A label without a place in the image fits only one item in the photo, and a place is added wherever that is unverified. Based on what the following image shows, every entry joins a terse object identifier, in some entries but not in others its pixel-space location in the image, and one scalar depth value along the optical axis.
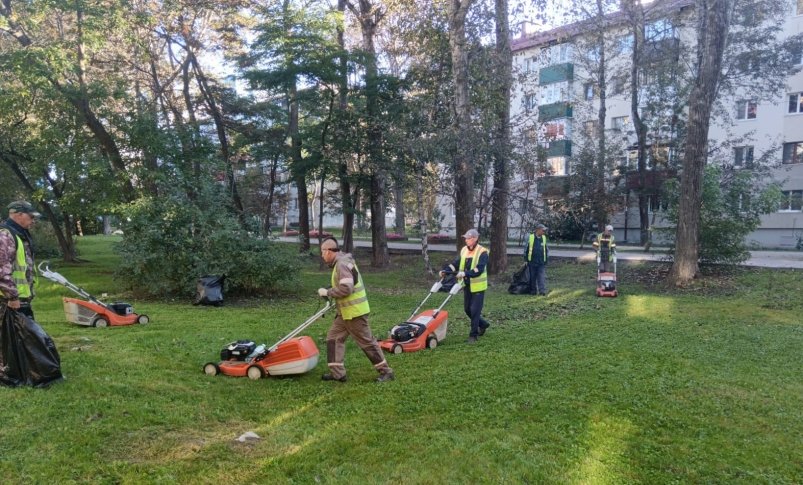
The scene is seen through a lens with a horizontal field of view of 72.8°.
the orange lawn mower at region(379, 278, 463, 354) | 7.92
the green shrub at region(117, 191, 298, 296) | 13.18
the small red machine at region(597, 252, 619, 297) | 13.49
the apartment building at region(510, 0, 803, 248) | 26.33
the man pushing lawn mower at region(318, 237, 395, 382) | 6.15
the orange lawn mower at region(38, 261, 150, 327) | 9.55
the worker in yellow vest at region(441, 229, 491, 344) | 8.49
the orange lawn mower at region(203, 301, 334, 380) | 6.39
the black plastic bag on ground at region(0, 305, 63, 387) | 5.54
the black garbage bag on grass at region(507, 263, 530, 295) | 14.41
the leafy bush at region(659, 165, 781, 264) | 15.59
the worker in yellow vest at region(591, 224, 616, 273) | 13.87
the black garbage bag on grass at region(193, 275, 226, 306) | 12.51
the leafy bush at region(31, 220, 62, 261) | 25.49
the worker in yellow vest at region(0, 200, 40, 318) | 5.43
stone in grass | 4.64
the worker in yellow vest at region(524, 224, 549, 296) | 13.73
